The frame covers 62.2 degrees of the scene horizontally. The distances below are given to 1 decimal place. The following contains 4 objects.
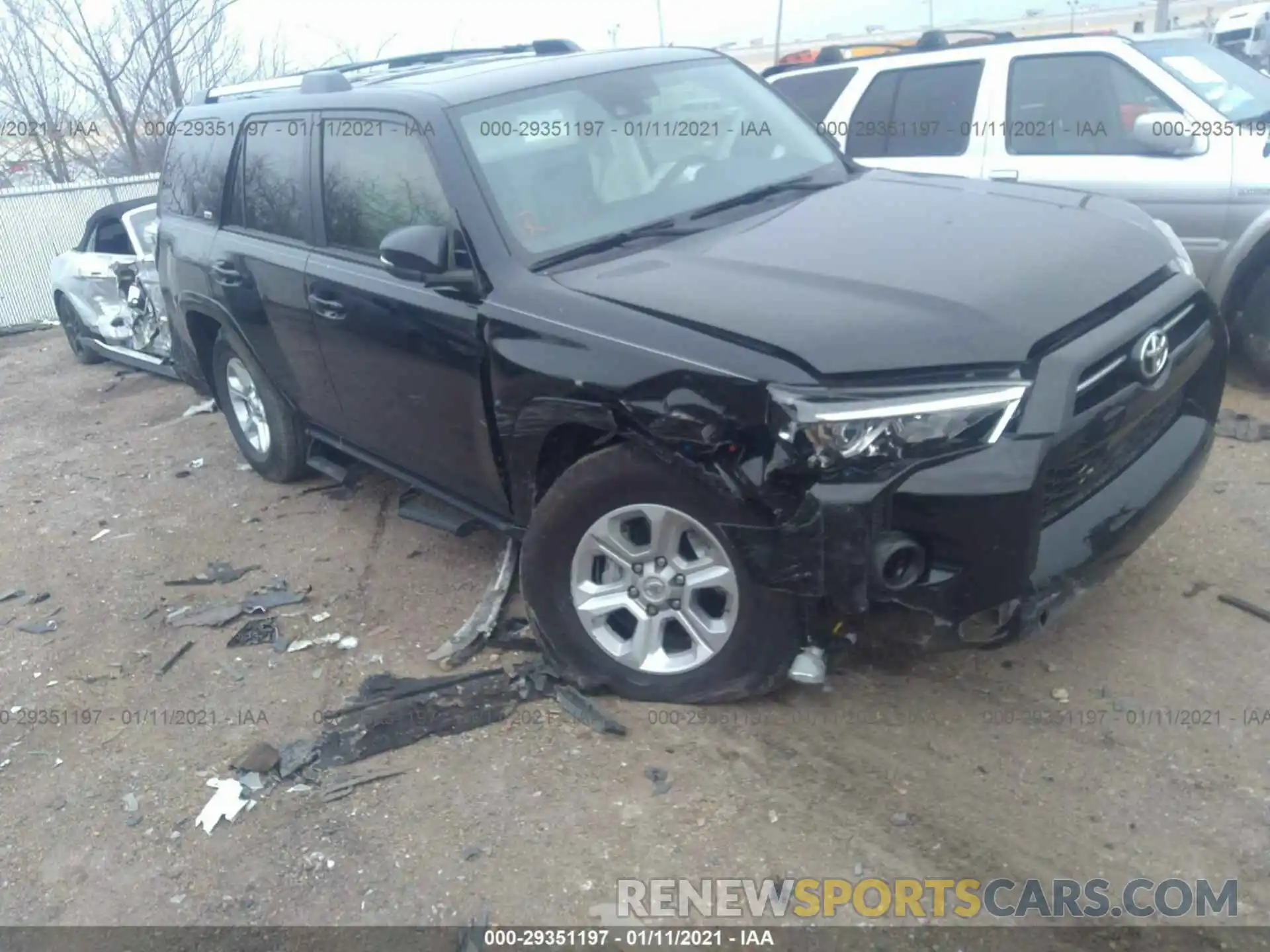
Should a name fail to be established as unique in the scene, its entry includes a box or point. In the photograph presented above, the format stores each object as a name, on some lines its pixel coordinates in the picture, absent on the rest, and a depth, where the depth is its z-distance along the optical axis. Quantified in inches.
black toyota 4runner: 105.5
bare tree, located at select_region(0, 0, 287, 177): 662.5
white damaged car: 335.9
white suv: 210.5
